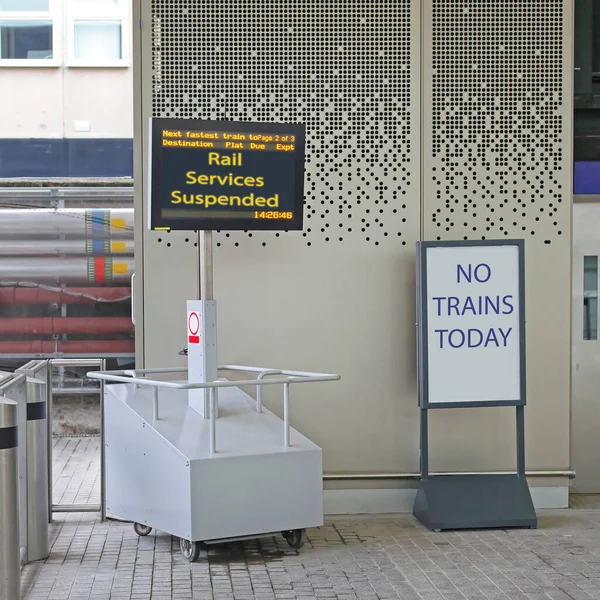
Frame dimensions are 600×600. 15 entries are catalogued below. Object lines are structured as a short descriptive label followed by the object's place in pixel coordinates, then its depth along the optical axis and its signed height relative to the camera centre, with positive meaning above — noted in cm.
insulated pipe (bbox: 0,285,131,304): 1270 -11
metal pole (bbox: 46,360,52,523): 740 -100
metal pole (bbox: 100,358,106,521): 718 -134
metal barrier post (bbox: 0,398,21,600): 408 -92
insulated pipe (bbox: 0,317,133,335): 1273 -50
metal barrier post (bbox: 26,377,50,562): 611 -118
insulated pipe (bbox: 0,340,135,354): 1275 -78
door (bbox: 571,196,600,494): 820 -79
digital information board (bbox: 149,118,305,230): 626 +71
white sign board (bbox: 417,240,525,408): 711 -25
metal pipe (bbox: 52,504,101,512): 739 -164
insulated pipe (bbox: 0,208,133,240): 1262 +80
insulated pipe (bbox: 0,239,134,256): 1265 +49
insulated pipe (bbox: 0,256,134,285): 1268 +22
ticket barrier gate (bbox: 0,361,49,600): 586 -107
